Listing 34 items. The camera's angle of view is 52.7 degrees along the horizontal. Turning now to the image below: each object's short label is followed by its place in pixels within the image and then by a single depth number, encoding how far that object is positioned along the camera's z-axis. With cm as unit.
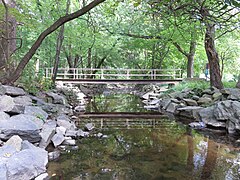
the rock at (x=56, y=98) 784
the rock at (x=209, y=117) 640
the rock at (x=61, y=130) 495
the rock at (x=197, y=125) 653
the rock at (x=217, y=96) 798
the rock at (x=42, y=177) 309
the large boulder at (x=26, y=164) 286
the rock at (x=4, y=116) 399
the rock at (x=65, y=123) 548
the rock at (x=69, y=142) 464
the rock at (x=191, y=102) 870
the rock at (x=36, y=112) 484
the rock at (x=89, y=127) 591
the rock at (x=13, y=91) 518
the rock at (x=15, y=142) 337
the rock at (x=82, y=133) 525
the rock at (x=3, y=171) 268
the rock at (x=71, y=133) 508
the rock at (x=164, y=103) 966
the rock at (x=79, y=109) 891
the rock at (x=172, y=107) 889
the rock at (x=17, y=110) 433
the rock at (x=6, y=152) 298
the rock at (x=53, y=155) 389
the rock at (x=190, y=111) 761
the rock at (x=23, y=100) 516
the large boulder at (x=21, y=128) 367
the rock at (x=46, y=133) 415
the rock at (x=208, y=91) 889
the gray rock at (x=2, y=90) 487
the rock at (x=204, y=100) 830
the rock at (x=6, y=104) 428
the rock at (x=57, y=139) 449
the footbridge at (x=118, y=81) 1253
